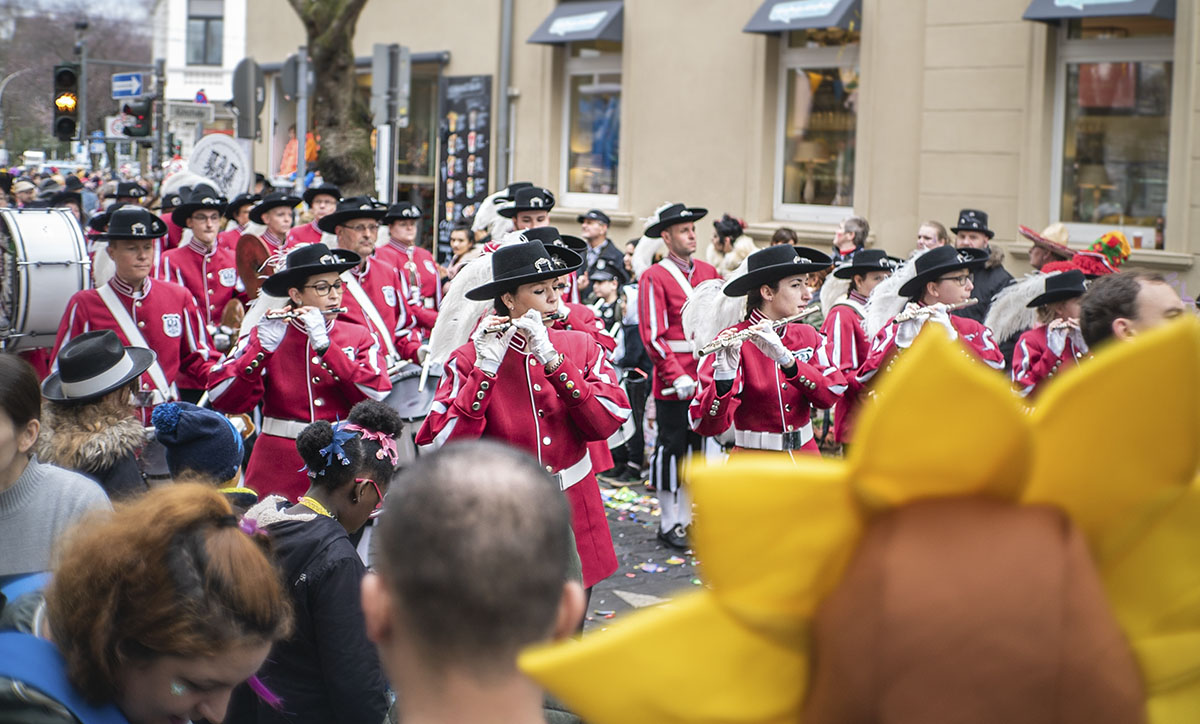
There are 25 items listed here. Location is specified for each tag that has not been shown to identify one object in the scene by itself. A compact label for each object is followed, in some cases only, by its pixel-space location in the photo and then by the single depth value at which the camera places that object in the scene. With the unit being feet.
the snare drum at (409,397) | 25.48
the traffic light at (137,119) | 58.85
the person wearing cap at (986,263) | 33.55
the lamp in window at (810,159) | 53.88
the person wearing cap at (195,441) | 15.87
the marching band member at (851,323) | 26.30
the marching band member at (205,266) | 35.27
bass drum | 28.71
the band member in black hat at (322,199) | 42.34
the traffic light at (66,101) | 54.49
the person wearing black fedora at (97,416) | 14.84
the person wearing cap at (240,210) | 43.50
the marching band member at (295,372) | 20.97
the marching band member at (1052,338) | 23.09
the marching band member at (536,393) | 18.15
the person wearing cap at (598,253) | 38.86
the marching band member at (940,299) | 24.76
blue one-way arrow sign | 60.13
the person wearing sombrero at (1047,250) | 32.24
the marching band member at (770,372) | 21.71
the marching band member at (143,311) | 26.14
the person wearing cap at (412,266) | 33.68
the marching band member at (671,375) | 29.81
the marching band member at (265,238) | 34.99
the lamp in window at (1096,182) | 45.24
